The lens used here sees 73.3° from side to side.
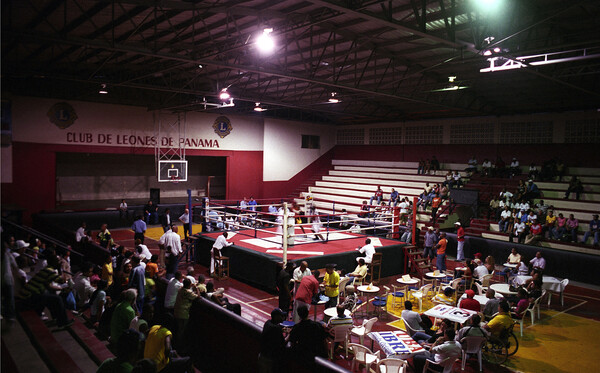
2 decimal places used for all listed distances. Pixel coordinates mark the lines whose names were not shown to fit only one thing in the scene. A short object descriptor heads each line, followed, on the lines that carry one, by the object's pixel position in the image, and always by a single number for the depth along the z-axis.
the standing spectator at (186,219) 15.45
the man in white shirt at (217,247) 11.98
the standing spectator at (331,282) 8.66
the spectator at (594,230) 14.48
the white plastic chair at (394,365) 5.80
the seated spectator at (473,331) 6.86
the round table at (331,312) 7.59
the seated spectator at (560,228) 15.27
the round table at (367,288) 9.07
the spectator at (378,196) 22.25
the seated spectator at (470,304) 7.99
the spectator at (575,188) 17.33
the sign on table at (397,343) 6.19
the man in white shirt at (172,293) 7.61
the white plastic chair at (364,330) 7.05
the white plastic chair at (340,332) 6.95
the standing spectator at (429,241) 14.45
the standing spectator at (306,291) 7.97
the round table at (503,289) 9.55
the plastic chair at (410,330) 7.19
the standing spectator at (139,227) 13.77
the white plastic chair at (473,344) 6.89
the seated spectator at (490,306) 8.14
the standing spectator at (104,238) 12.92
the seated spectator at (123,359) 4.01
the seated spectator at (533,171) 19.62
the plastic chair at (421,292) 9.48
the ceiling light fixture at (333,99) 18.43
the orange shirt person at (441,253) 13.00
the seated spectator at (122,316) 6.08
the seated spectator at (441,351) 6.07
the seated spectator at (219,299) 7.58
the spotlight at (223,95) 16.59
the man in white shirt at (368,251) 11.30
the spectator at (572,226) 15.09
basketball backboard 20.47
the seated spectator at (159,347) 5.33
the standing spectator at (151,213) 19.96
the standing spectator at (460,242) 15.42
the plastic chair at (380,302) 8.79
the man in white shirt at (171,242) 12.06
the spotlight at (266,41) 9.88
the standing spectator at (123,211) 20.33
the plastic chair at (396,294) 9.79
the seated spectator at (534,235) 15.09
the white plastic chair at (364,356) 6.27
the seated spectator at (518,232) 15.61
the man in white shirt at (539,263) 11.55
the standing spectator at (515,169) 20.31
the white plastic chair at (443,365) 6.08
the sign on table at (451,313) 7.43
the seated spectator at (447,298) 8.32
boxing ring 11.18
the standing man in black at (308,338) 5.19
